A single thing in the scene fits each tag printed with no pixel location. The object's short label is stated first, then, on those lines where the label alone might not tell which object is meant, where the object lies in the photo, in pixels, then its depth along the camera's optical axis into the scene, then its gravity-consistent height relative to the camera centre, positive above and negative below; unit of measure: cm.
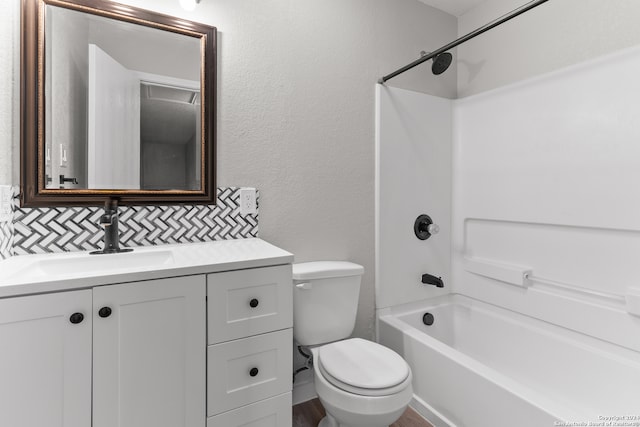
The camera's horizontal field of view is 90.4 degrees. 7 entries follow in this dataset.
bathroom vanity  86 -39
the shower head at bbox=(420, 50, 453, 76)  199 +94
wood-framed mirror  122 +45
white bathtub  128 -78
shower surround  154 +4
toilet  125 -66
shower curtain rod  130 +85
